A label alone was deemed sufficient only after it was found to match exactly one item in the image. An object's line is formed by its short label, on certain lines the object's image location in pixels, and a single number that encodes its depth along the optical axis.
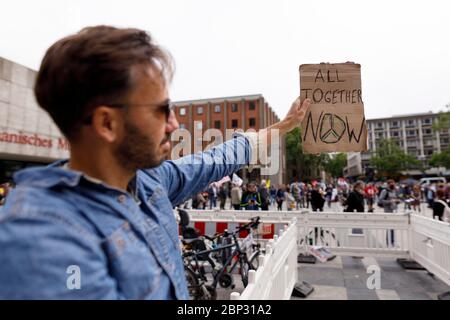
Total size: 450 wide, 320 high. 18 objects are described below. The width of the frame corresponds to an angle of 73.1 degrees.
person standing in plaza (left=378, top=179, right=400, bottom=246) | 11.46
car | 26.88
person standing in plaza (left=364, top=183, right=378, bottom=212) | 15.08
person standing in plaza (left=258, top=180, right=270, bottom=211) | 10.15
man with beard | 0.57
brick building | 41.41
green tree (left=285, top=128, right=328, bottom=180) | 35.94
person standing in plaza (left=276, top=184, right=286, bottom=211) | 16.36
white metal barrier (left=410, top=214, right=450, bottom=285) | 4.57
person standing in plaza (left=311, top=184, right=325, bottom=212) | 11.81
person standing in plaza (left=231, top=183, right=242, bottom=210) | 12.46
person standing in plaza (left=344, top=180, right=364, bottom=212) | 8.36
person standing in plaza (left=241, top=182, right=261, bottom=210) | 7.99
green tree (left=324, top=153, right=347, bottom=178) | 43.62
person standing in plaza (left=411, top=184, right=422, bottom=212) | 15.74
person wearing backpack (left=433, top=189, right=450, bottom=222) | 7.07
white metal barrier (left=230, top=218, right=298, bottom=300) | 2.00
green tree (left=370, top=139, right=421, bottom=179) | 50.19
